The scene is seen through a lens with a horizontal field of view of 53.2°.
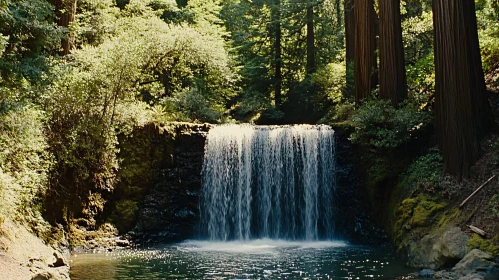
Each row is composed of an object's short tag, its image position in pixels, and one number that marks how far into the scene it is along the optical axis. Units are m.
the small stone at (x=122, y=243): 13.02
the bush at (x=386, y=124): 12.62
